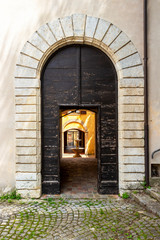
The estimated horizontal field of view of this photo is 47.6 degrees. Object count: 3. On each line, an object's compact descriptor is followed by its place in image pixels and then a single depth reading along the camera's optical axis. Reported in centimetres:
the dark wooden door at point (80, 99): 464
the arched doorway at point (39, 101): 445
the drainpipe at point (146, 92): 449
